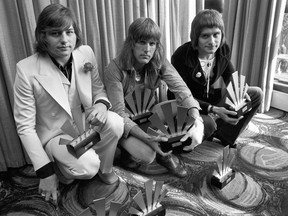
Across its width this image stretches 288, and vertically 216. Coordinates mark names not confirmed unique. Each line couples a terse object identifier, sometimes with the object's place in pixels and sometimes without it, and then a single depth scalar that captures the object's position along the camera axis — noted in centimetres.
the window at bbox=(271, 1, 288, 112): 213
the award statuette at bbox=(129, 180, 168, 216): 95
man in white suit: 108
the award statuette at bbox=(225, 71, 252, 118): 131
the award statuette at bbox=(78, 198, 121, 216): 80
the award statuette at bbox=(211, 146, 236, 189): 126
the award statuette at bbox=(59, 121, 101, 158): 98
